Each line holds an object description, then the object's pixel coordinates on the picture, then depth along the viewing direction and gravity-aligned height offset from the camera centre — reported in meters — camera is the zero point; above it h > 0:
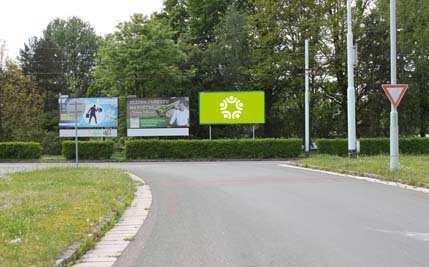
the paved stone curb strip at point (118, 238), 8.59 -1.72
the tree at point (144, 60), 53.53 +5.74
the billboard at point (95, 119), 47.88 +0.80
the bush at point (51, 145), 59.41 -1.38
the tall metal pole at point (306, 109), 40.58 +1.18
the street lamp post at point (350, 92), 28.69 +1.61
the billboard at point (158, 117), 47.19 +0.90
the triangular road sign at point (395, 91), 22.03 +1.25
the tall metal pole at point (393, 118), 21.98 +0.34
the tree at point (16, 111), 59.47 +1.74
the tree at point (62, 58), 78.94 +9.23
